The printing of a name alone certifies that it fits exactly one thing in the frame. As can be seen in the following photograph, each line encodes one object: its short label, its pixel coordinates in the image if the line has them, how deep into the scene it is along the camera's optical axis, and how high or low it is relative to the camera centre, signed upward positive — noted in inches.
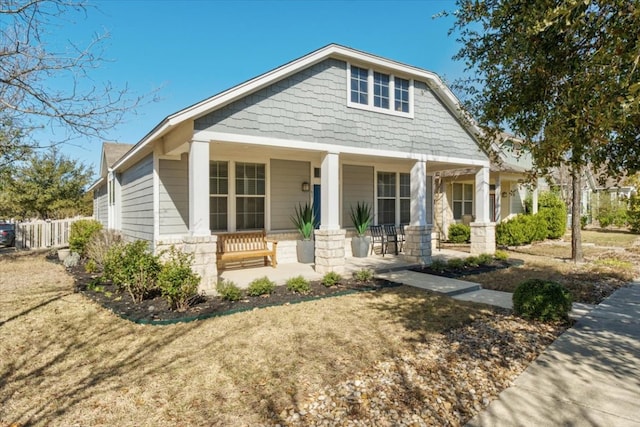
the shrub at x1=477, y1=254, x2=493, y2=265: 403.5 -49.4
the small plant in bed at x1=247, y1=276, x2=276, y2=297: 255.6 -51.1
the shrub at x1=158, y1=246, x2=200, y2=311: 222.5 -42.1
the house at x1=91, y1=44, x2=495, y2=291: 276.5 +60.9
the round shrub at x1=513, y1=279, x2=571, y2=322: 203.9 -49.5
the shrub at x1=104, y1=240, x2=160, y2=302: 246.8 -37.2
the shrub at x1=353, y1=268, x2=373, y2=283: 308.3 -51.7
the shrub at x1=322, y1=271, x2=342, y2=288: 286.4 -50.9
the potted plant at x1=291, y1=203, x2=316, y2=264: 382.7 -26.9
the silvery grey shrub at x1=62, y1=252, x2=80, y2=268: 423.8 -53.1
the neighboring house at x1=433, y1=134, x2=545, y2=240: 610.2 +40.1
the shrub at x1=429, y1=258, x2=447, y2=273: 366.2 -51.4
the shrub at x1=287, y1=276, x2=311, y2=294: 267.4 -52.0
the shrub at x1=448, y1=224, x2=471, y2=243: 613.9 -30.1
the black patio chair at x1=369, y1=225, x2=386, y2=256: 458.3 -26.7
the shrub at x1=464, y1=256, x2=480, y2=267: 394.6 -50.7
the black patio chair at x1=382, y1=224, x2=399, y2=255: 470.1 -24.5
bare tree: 197.0 +85.1
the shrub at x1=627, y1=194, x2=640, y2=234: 748.6 +4.5
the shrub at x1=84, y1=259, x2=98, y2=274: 366.9 -52.2
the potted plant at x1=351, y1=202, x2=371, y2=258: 416.2 -25.2
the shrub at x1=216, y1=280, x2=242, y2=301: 242.5 -51.8
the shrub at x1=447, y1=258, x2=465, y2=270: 375.6 -50.6
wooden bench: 342.5 -31.7
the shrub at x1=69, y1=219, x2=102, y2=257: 455.5 -23.4
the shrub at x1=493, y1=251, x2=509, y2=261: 430.3 -48.5
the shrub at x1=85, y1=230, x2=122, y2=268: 359.6 -29.7
